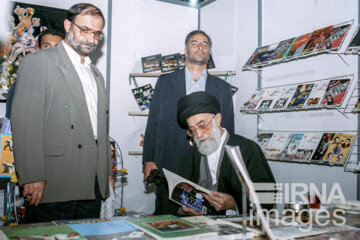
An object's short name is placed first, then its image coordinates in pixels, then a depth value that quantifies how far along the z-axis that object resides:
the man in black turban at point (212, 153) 1.92
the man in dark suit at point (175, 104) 2.76
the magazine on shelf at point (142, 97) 4.07
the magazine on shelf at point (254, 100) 3.34
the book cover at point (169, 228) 1.05
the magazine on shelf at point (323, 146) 2.65
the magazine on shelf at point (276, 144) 3.03
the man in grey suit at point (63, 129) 1.70
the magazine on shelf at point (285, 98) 3.02
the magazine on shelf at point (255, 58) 3.35
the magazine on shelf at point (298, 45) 2.90
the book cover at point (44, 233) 1.00
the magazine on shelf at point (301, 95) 2.87
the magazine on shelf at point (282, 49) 3.07
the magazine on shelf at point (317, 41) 2.71
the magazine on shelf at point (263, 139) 3.23
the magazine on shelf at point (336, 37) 2.56
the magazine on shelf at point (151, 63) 4.12
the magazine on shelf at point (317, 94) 2.72
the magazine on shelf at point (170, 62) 4.10
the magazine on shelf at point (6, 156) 2.20
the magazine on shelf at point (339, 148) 2.49
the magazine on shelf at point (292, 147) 2.90
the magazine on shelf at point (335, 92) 2.56
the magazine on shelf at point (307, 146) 2.74
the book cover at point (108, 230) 1.04
